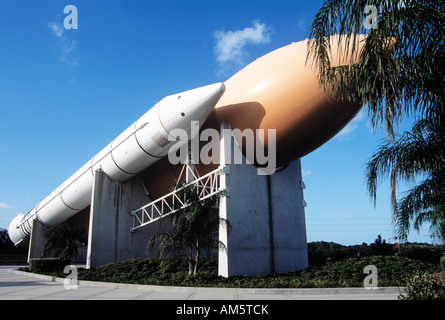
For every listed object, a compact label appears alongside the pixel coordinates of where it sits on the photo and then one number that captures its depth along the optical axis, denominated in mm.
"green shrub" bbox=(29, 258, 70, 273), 18406
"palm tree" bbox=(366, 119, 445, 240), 8945
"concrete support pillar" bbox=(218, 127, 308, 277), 13578
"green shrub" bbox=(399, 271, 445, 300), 4738
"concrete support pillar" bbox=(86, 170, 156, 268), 17828
